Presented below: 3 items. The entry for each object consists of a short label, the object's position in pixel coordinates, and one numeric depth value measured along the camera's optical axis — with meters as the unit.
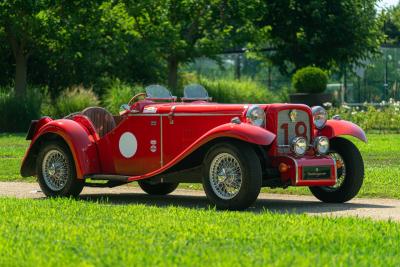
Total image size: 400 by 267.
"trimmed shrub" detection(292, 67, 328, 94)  39.22
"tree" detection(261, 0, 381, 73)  47.06
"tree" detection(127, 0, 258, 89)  41.53
